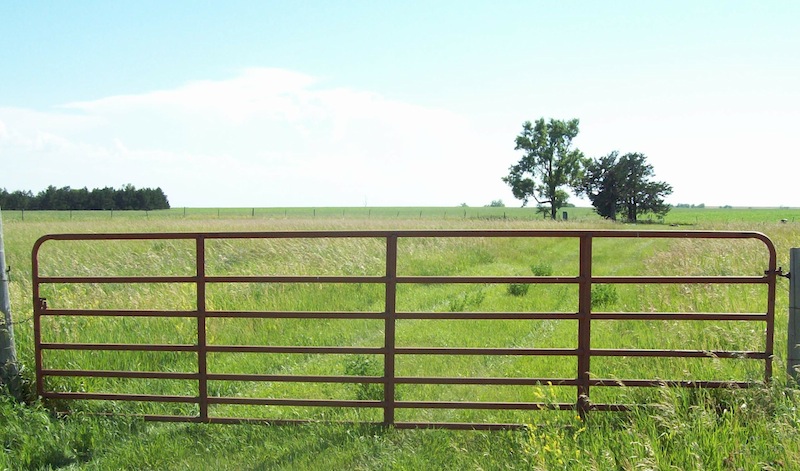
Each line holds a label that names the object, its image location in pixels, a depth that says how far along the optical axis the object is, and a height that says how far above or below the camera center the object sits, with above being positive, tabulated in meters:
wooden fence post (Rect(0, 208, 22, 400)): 6.37 -1.53
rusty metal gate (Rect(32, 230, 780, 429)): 5.60 -1.27
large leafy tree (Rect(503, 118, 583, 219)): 77.75 +6.60
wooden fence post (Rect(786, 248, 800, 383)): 5.66 -0.94
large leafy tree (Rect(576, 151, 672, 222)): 77.44 +3.38
